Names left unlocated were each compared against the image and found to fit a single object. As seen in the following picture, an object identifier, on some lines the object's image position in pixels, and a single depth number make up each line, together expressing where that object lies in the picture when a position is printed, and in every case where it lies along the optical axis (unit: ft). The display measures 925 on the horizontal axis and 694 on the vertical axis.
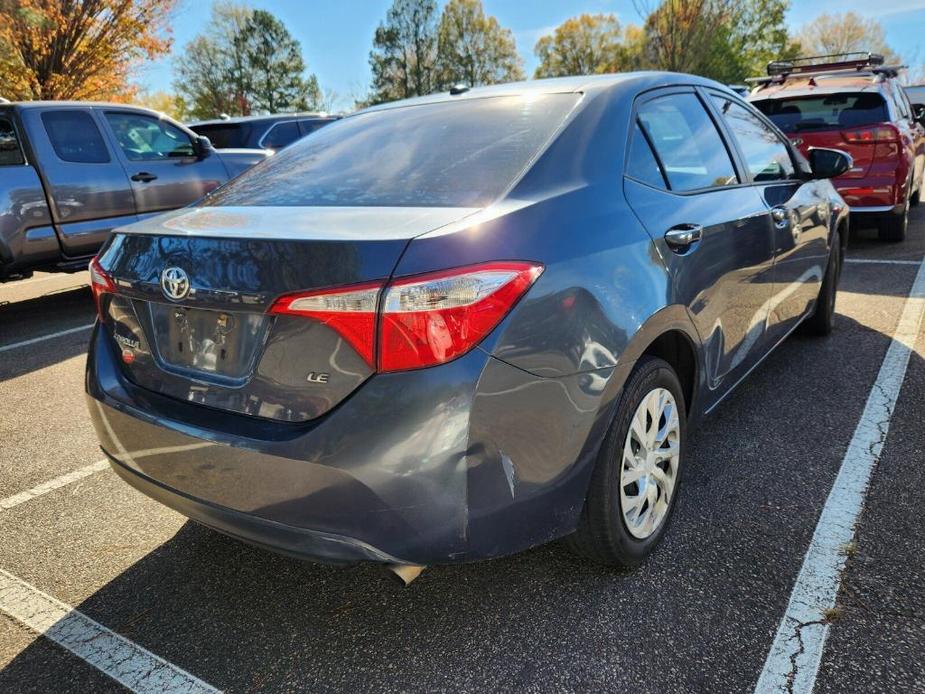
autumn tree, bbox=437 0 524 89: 224.74
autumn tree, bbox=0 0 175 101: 49.88
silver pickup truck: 19.81
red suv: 22.38
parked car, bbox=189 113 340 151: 32.53
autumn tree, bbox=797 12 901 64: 247.29
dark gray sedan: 5.40
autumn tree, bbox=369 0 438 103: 221.46
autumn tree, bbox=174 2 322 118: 187.21
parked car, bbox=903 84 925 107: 70.03
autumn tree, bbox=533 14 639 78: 223.10
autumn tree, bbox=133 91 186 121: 152.90
